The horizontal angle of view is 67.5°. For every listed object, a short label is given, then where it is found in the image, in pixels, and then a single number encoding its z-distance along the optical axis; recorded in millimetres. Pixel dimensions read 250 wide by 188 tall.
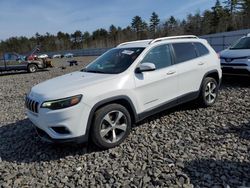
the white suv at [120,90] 2837
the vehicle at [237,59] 5764
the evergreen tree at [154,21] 63178
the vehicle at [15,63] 13858
